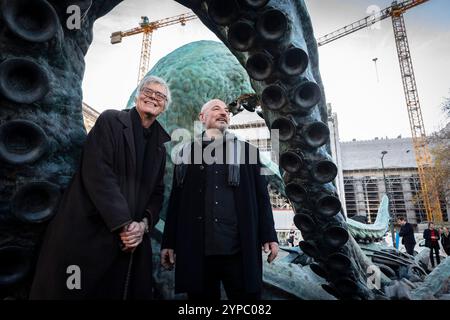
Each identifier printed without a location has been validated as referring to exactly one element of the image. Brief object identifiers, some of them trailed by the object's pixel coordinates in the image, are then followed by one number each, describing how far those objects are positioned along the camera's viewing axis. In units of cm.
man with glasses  127
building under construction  3947
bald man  169
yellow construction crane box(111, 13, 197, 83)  3700
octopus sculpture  136
